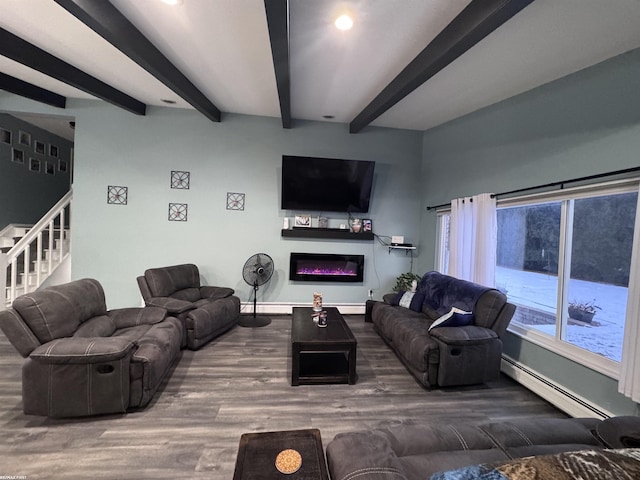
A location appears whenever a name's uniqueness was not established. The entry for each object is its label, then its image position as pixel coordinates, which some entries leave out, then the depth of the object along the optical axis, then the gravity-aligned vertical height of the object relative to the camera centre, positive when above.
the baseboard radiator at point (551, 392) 2.14 -1.32
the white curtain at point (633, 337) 1.82 -0.62
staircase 3.73 -0.48
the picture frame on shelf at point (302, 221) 4.47 +0.22
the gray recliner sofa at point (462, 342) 2.46 -0.99
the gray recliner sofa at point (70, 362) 1.89 -1.01
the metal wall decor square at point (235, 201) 4.39 +0.50
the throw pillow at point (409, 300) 3.59 -0.86
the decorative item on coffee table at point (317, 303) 3.15 -0.81
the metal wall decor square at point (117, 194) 4.13 +0.49
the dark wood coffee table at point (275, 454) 0.98 -0.89
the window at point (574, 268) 2.15 -0.22
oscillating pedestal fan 4.06 -0.61
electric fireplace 4.56 -0.56
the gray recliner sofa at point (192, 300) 3.06 -0.91
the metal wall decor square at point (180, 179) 4.25 +0.79
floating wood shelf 4.45 +0.02
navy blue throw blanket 2.88 -0.62
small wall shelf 4.64 -0.18
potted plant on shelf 4.42 -0.71
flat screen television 4.30 +0.85
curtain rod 1.95 +0.56
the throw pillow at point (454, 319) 2.65 -0.79
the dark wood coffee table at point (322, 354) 2.51 -1.16
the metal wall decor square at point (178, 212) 4.27 +0.27
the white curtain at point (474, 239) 3.13 +0.03
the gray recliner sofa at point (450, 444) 1.04 -0.94
